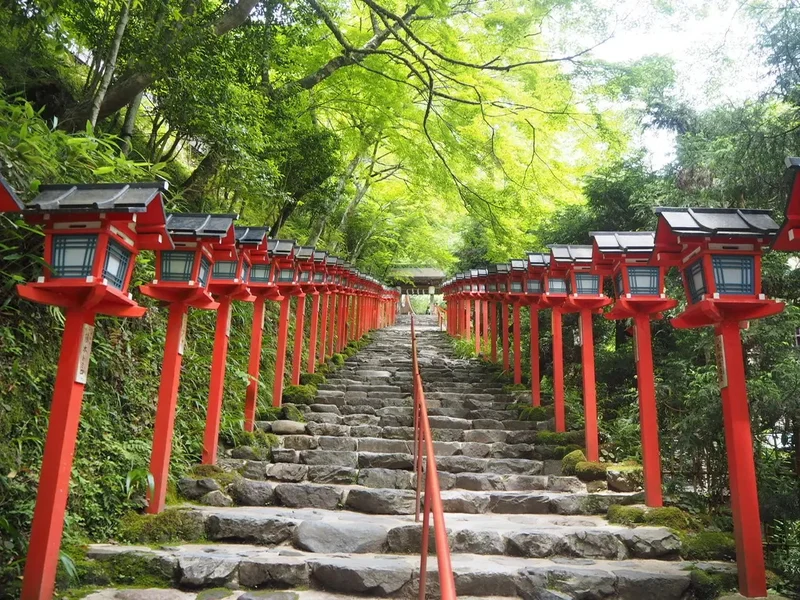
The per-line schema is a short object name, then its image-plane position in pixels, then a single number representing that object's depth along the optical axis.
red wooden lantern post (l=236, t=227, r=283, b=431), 6.77
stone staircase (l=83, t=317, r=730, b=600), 4.20
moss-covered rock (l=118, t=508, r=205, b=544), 4.68
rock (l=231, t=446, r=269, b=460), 7.07
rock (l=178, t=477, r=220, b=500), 5.75
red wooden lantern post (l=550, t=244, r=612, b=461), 6.96
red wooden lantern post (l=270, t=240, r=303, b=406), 9.01
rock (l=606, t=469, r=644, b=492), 6.33
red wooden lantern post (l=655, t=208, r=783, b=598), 4.23
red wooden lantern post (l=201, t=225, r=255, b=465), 6.29
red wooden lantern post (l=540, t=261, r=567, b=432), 7.86
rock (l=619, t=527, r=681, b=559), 4.88
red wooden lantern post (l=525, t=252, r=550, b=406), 9.07
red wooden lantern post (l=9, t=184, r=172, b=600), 3.47
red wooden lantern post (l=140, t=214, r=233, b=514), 5.09
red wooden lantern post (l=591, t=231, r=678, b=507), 5.76
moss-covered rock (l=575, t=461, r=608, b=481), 6.64
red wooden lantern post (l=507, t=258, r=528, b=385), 9.96
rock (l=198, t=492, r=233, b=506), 5.69
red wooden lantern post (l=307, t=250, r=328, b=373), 11.12
